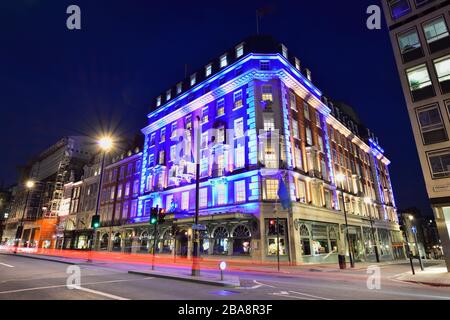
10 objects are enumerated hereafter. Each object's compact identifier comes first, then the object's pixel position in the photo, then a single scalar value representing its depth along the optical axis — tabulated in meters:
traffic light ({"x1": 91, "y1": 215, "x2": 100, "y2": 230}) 21.39
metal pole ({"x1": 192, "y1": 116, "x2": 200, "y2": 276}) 13.62
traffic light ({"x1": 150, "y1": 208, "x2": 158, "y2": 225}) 17.70
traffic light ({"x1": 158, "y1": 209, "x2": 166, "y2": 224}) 17.25
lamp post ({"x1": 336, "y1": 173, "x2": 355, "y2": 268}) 36.20
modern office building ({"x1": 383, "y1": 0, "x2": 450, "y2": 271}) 19.33
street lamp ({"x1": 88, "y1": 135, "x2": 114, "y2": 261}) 21.31
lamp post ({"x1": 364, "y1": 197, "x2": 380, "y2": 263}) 39.65
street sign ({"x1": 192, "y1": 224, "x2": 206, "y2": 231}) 14.09
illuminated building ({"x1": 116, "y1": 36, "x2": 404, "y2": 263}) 25.43
